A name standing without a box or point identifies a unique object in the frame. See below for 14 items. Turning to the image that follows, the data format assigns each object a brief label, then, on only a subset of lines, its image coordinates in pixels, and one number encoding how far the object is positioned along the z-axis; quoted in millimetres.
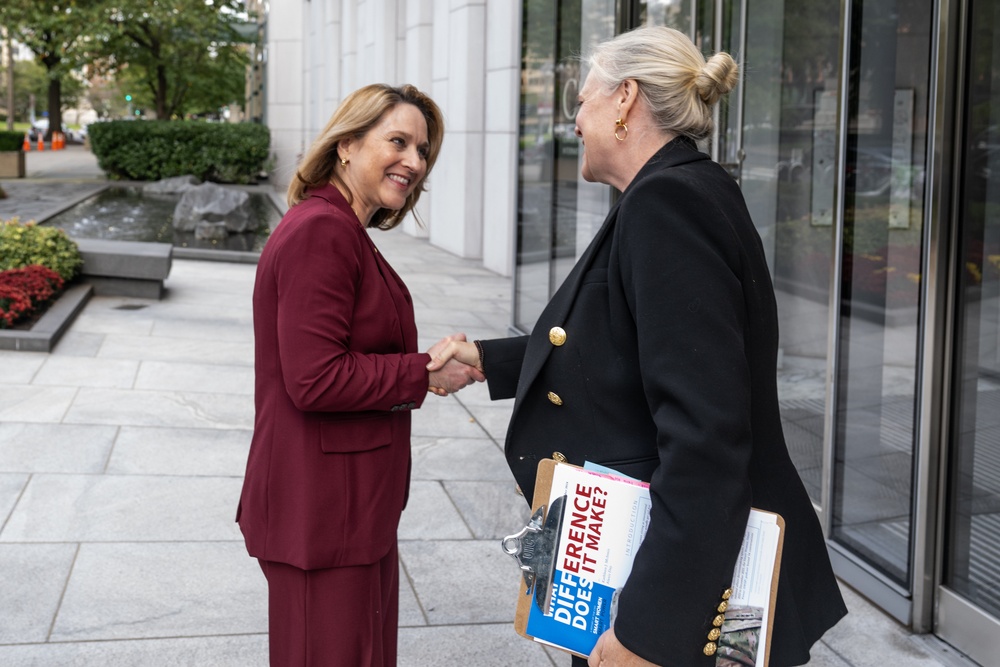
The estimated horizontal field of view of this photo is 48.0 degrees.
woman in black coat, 1798
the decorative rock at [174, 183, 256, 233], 18500
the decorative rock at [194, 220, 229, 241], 17828
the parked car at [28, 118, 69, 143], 69300
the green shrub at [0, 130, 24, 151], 32750
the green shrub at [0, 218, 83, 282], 10164
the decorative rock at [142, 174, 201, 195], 27734
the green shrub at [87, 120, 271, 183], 31828
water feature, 17234
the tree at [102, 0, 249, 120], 35125
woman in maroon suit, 2430
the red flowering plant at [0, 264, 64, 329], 8898
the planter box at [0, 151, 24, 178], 32875
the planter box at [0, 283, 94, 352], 8430
